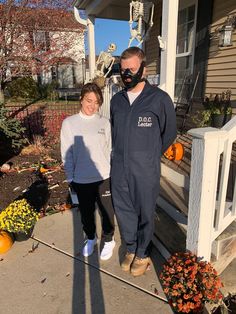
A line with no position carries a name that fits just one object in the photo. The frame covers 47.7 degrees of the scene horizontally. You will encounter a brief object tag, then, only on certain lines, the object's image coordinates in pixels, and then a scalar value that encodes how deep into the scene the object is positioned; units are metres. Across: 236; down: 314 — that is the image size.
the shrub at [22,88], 15.23
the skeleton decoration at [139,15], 5.59
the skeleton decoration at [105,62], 7.84
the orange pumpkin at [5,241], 2.76
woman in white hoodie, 2.31
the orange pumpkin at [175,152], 3.65
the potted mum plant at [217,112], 4.11
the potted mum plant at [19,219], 2.87
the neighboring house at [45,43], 11.05
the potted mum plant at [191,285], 1.85
